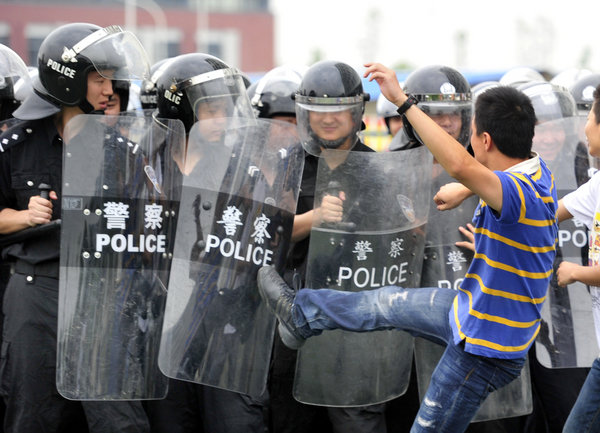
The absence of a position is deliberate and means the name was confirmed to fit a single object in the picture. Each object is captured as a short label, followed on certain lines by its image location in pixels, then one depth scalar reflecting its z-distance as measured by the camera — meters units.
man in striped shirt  6.82
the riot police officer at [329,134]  8.62
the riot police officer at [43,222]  8.55
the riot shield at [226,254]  8.13
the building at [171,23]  95.75
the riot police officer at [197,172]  8.13
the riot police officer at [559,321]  8.94
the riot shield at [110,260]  8.18
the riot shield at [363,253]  8.36
